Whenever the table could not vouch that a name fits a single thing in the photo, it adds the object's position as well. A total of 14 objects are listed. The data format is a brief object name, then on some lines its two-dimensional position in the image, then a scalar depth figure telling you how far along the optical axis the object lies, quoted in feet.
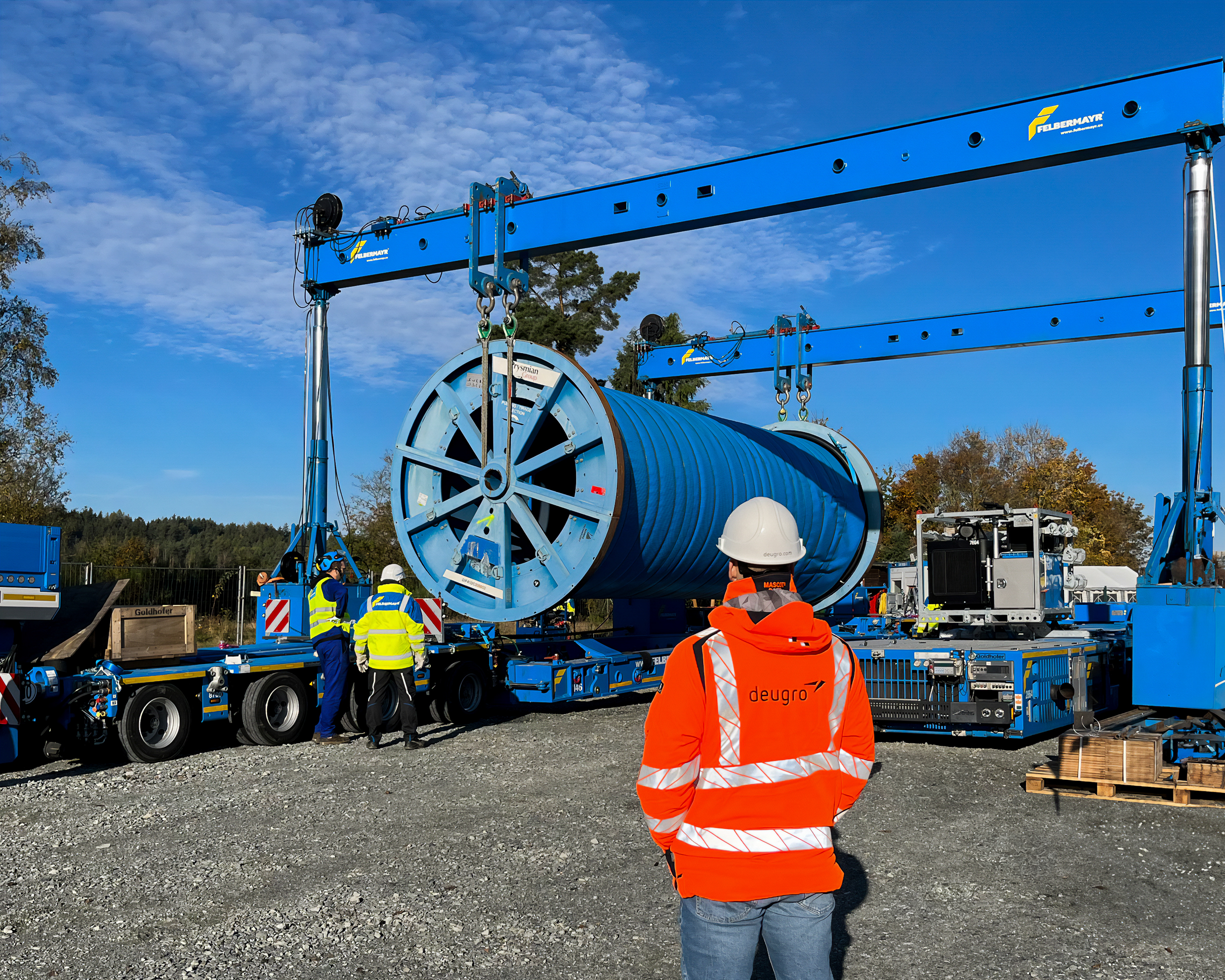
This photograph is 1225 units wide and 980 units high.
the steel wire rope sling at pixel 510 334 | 34.71
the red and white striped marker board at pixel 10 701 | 27.07
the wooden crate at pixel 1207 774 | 24.20
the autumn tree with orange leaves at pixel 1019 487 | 158.20
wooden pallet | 24.54
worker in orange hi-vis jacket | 8.38
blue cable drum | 33.63
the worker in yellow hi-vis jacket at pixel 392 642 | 33.22
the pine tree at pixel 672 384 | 113.80
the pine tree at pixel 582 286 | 118.21
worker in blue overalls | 33.76
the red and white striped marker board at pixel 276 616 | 38.27
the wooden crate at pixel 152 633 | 29.78
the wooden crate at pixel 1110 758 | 25.04
